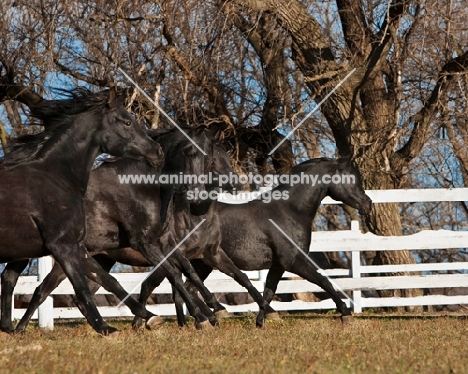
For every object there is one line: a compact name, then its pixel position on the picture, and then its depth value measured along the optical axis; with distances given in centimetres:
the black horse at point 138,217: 1775
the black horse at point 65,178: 1445
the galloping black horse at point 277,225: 2000
